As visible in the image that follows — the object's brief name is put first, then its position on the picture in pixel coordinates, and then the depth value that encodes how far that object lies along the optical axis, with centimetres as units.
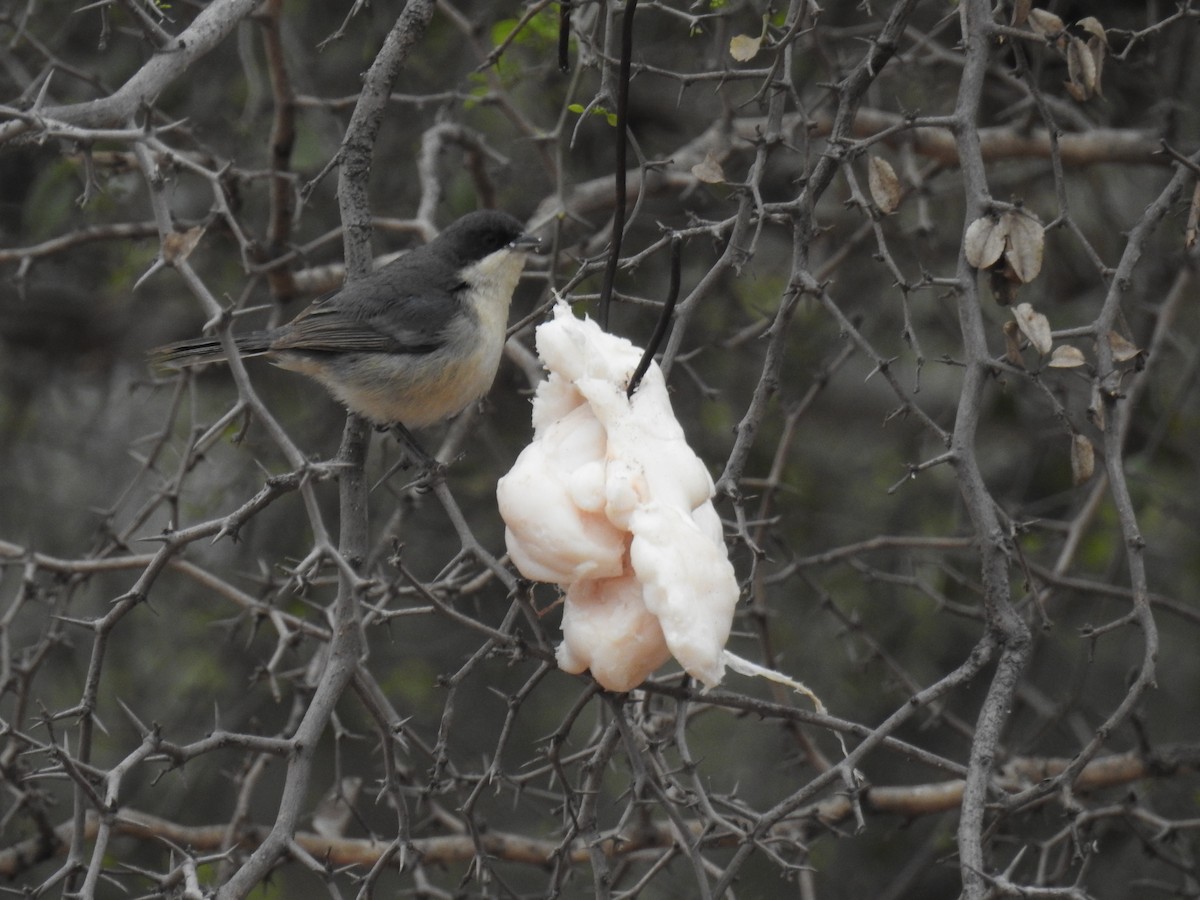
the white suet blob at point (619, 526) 432
